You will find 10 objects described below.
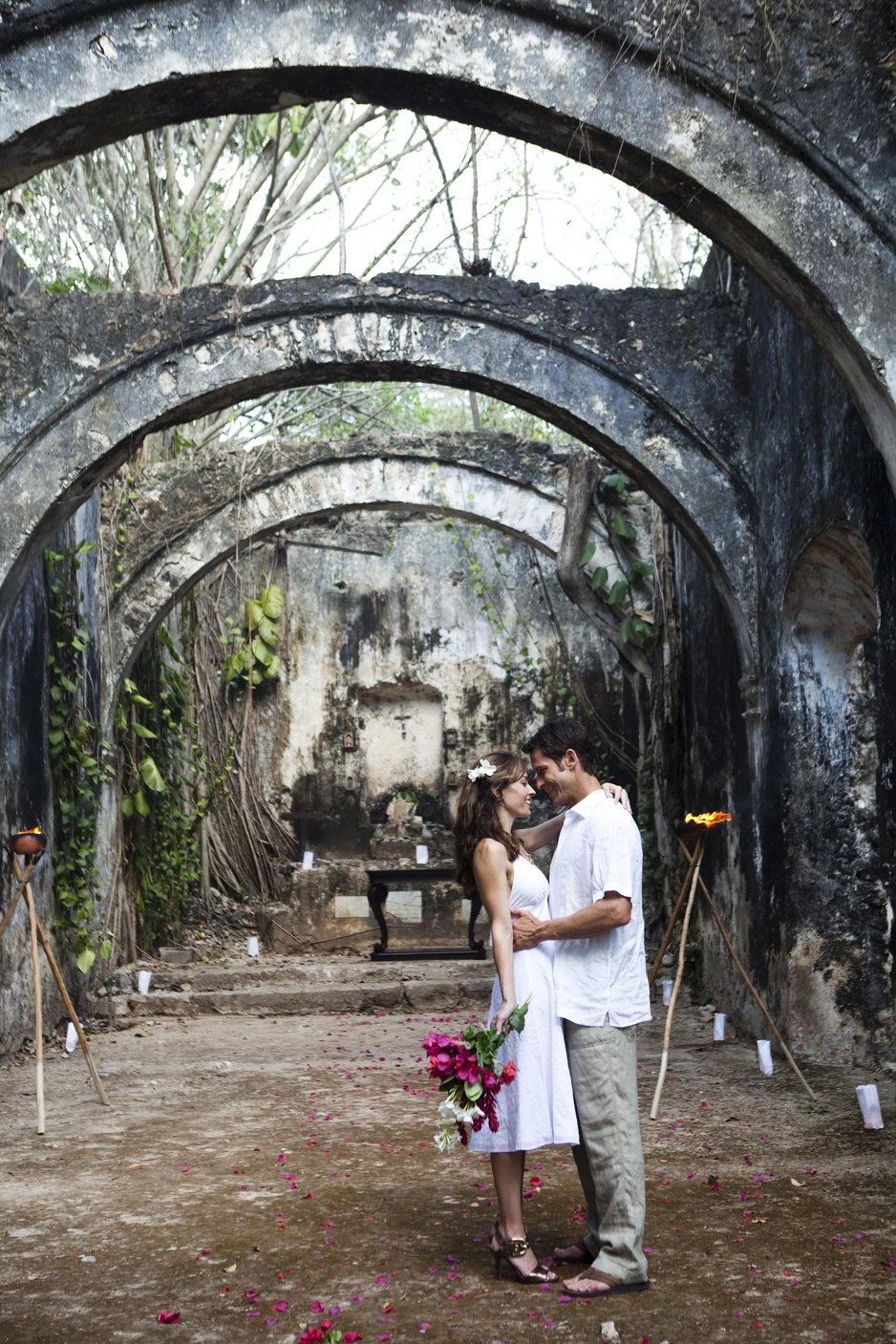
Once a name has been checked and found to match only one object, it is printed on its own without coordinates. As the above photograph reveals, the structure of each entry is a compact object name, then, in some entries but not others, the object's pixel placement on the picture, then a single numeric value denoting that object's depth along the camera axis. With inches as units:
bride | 135.4
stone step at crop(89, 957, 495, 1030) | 374.3
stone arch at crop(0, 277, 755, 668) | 285.9
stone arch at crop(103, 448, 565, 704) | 414.6
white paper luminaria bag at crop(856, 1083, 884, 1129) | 195.6
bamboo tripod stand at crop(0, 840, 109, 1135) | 219.4
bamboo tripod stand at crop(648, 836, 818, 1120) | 227.8
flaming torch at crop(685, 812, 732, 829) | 238.8
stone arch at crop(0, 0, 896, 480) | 168.6
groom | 132.6
